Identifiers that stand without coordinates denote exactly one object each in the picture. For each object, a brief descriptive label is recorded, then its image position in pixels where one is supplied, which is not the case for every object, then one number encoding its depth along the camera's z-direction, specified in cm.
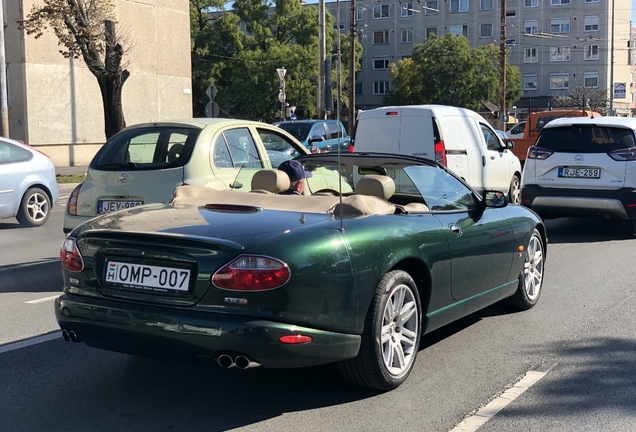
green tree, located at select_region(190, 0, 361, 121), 6050
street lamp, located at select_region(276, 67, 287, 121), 3240
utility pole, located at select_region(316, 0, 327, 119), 3364
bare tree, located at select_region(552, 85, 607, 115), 6144
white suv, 1096
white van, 1231
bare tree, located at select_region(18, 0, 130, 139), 2300
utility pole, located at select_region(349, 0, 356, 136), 3484
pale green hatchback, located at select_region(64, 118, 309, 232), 773
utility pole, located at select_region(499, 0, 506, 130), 3712
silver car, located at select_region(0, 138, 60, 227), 1235
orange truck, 2284
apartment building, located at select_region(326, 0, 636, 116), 7412
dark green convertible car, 405
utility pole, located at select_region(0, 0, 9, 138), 2130
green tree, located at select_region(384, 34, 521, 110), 6838
